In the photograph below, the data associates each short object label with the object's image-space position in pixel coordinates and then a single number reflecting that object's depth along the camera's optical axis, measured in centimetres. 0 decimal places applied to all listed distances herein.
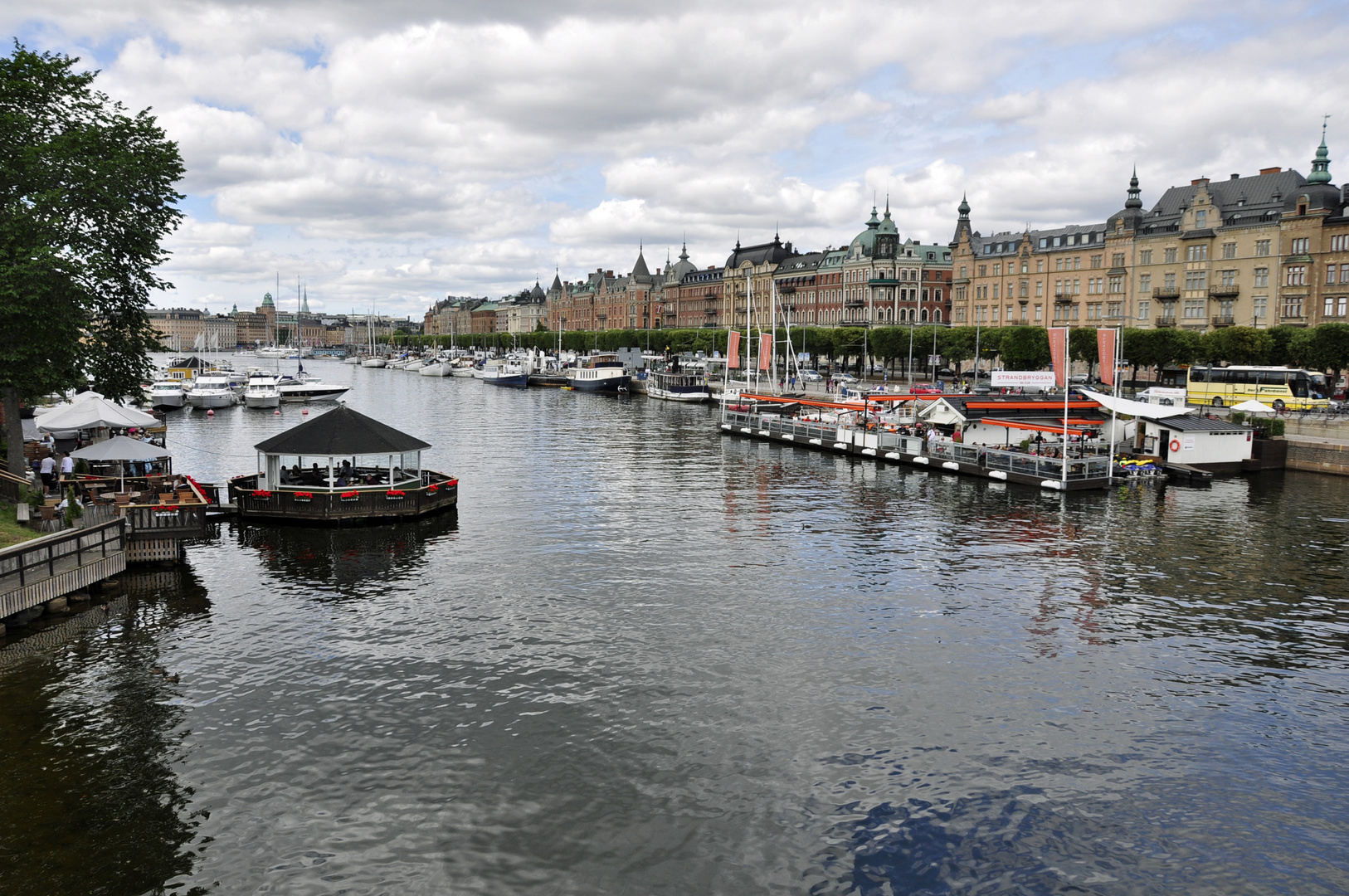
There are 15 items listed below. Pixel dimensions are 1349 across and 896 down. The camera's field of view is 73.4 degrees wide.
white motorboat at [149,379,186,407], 10081
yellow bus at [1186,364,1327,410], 7750
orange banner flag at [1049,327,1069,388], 5847
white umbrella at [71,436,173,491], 3666
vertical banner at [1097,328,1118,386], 5944
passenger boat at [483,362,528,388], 16462
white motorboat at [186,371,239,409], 10619
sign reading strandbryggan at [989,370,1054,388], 7225
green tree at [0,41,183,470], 3425
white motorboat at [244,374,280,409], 10569
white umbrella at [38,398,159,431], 4112
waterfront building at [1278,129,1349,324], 9319
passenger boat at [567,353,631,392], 14200
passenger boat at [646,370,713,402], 12388
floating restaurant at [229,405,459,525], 3972
